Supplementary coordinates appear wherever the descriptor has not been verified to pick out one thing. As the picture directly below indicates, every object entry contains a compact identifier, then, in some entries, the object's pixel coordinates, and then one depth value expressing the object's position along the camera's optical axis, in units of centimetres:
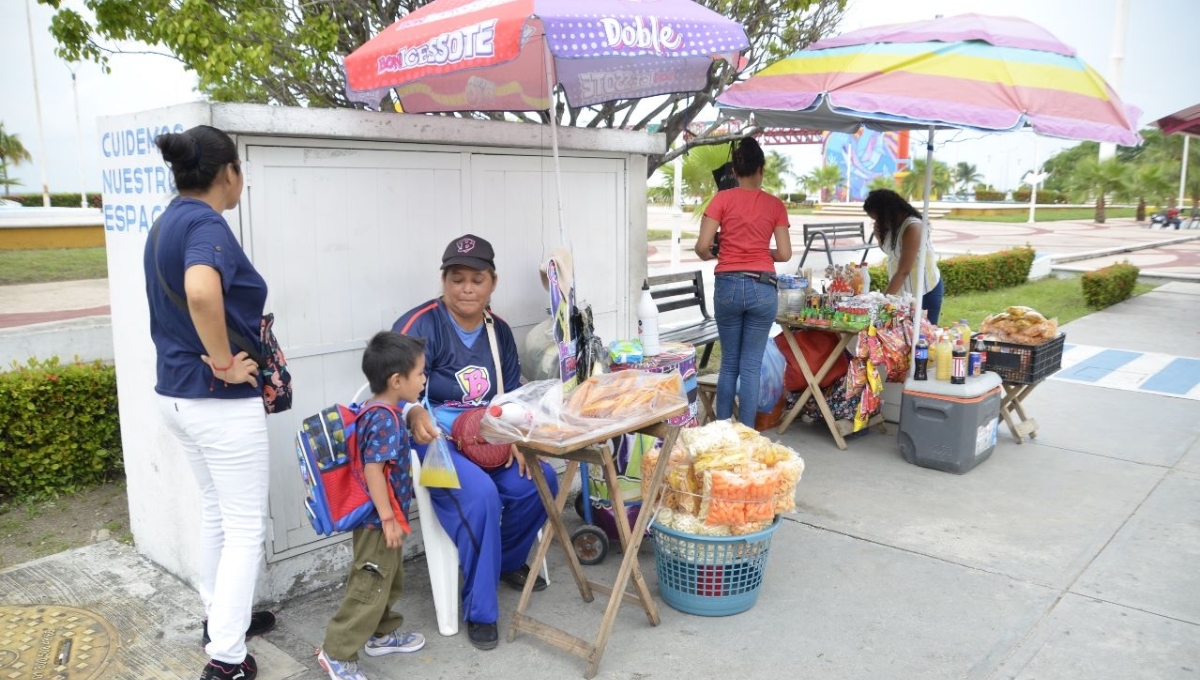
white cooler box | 526
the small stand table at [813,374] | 583
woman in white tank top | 617
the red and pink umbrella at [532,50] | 330
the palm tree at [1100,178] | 3834
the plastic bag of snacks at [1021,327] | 578
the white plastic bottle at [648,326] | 454
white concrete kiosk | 351
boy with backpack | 296
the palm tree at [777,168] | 2948
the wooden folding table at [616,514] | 316
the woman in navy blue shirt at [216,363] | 274
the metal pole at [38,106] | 2351
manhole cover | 315
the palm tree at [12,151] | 3686
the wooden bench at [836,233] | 1320
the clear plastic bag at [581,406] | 317
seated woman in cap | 337
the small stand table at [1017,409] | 589
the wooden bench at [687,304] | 725
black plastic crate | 564
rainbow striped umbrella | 455
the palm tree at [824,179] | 5466
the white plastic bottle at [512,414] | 317
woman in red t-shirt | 523
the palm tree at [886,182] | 3494
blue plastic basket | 348
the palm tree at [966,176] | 7784
